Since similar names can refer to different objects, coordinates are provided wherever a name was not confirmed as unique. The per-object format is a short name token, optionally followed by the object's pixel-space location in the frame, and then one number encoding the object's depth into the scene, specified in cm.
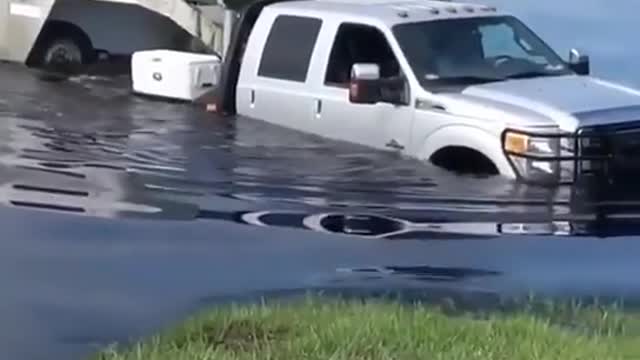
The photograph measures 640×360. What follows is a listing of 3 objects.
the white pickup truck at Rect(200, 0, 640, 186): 1160
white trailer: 1962
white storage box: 1605
